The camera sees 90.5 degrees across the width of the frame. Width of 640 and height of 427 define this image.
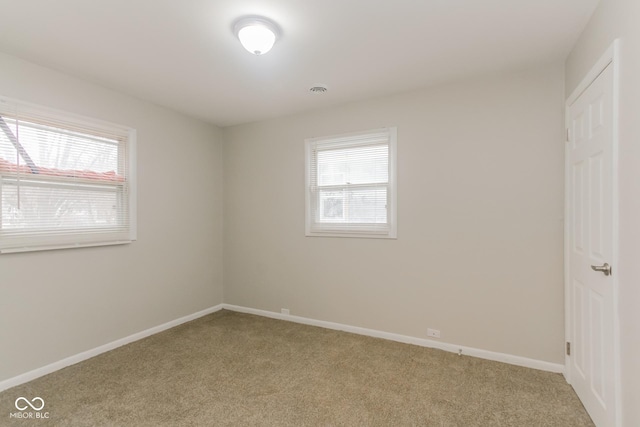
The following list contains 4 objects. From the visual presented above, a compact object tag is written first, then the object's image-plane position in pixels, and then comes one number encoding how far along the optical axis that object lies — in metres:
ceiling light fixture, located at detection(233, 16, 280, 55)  2.00
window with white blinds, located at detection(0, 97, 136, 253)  2.46
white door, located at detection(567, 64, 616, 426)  1.75
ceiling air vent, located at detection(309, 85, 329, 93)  3.06
